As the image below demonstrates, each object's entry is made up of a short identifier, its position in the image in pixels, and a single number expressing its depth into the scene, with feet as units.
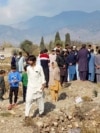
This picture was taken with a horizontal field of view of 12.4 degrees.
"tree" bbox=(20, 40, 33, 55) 250.57
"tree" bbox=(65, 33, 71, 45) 294.37
